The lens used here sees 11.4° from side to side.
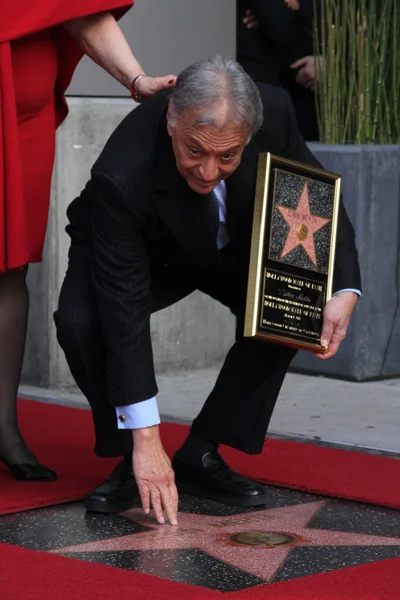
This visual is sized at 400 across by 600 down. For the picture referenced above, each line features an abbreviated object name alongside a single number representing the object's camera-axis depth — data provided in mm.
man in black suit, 3751
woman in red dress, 4379
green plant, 6600
